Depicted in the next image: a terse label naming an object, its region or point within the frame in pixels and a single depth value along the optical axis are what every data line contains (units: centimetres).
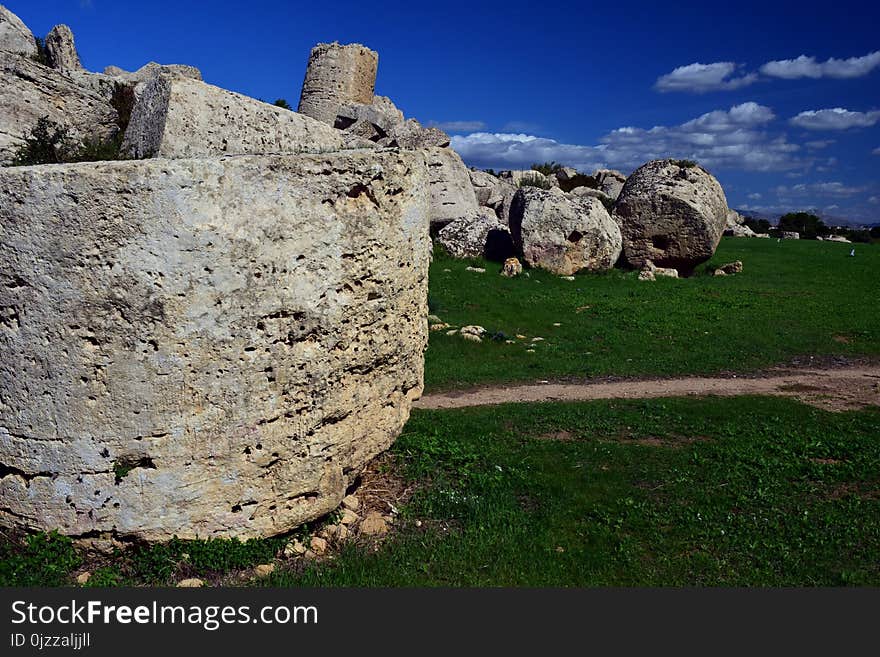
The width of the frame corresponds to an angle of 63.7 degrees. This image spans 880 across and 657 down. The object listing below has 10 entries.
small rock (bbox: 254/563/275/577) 523
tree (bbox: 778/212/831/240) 4224
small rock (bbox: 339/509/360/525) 603
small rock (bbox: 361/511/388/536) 595
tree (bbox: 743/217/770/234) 4406
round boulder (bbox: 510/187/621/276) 1923
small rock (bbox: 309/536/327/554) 563
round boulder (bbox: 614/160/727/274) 1964
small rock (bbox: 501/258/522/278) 1866
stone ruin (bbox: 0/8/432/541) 469
